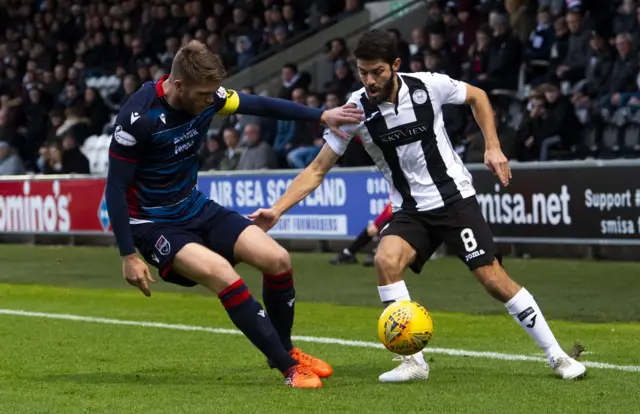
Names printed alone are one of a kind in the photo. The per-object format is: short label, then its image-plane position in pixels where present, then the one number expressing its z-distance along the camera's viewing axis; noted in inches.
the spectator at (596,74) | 665.6
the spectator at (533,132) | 655.1
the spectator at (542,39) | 722.2
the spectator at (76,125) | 988.8
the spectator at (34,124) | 1085.1
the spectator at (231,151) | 797.9
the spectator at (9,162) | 951.6
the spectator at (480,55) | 737.6
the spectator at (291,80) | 838.5
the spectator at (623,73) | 650.8
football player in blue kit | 277.1
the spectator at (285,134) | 784.9
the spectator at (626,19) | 679.1
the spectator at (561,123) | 650.8
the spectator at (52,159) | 926.4
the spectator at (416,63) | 733.3
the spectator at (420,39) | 796.3
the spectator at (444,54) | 763.4
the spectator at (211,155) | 823.7
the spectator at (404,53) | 766.5
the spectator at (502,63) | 724.0
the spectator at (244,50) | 999.6
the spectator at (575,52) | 691.4
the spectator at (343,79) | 798.5
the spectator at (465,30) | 783.7
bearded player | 285.7
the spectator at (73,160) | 904.3
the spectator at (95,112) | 1013.2
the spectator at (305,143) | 745.6
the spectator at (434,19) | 797.2
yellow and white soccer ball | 279.6
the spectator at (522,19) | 754.8
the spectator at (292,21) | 986.7
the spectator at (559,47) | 700.7
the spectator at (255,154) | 762.2
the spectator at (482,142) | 655.8
